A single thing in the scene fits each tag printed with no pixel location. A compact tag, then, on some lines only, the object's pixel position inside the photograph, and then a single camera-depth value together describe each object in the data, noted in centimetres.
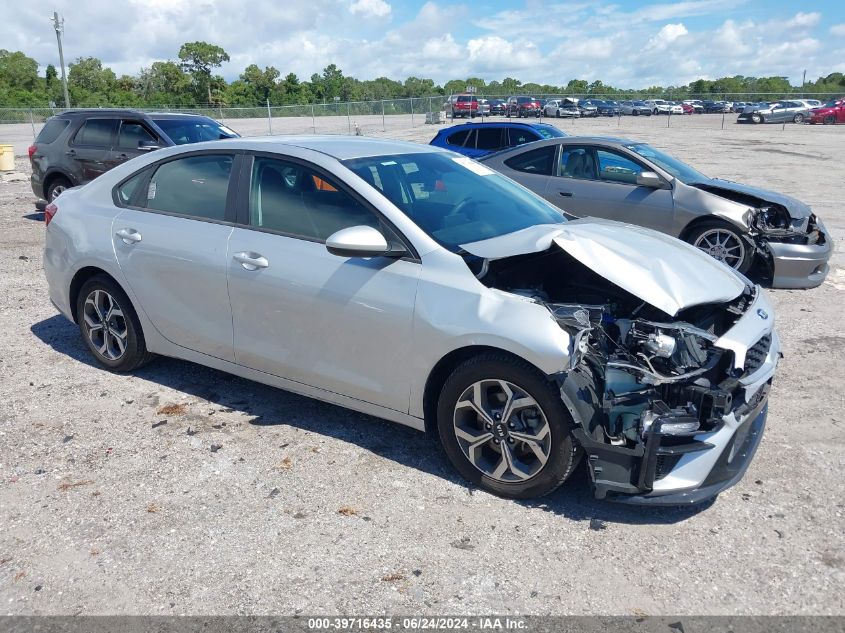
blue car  1276
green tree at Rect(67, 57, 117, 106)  8331
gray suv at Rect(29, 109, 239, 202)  1121
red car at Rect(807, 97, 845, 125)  4347
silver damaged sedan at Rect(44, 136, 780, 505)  325
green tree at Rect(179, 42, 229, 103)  8362
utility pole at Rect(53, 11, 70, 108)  4481
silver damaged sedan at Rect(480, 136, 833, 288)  761
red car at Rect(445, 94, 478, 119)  4606
